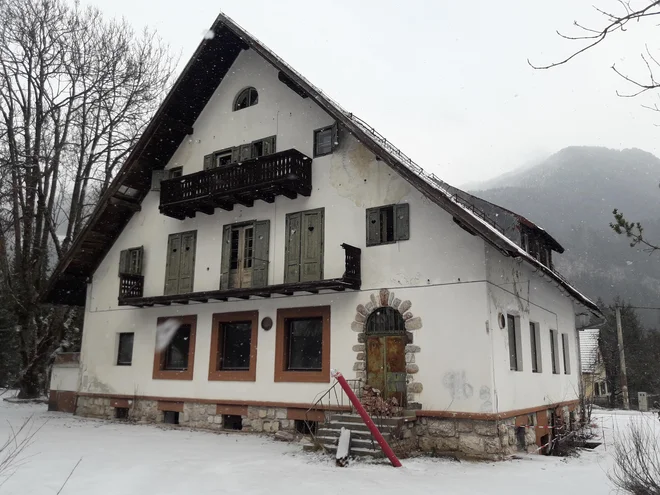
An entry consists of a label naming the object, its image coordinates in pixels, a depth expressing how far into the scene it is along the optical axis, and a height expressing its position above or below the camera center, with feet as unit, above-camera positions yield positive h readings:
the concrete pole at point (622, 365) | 110.93 -0.14
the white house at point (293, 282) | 43.75 +7.46
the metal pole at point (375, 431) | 35.96 -4.33
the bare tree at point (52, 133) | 74.37 +32.86
